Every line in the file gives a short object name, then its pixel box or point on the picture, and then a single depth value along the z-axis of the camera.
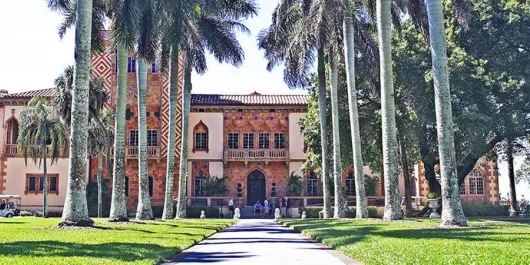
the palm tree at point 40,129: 38.56
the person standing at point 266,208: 43.72
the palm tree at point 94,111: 35.75
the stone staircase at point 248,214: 43.21
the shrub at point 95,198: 42.85
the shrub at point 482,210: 39.94
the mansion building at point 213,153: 46.22
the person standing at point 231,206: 44.06
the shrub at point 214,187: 45.47
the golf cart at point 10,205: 39.94
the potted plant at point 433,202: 31.88
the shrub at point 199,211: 42.81
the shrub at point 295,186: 46.12
